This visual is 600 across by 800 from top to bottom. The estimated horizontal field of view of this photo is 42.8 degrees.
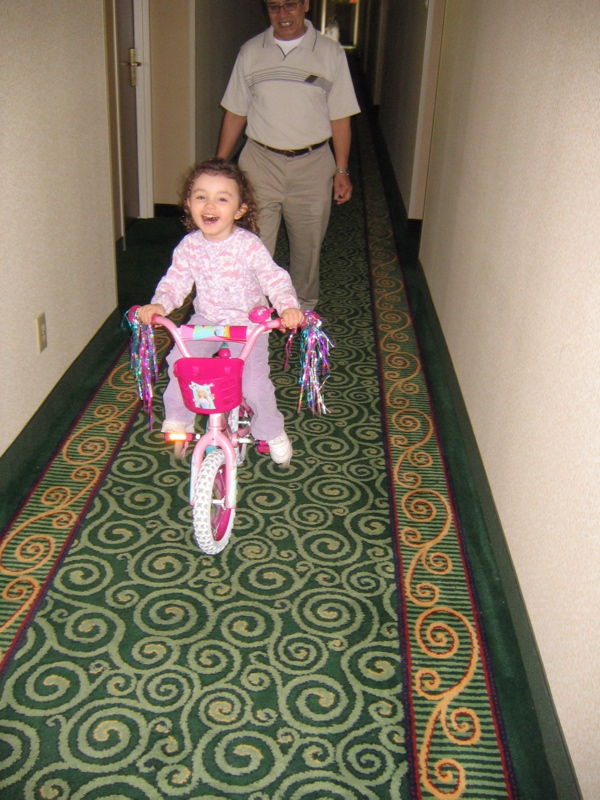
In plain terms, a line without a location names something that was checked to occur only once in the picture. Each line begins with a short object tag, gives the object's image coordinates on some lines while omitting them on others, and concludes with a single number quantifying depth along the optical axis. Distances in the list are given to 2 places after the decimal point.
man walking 3.75
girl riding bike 2.67
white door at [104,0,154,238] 5.38
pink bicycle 2.36
